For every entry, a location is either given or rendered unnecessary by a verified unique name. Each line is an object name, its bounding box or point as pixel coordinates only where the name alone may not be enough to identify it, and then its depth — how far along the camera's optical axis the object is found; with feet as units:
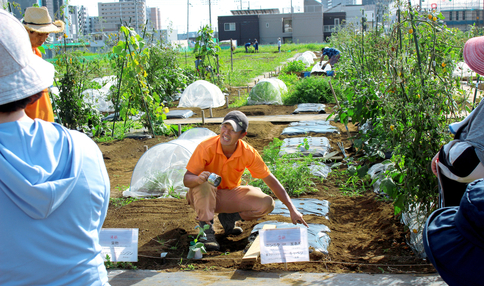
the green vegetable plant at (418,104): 9.23
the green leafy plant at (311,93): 34.81
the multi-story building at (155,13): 406.21
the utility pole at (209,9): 110.58
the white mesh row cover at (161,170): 14.74
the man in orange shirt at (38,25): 10.79
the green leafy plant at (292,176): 14.29
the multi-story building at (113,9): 366.22
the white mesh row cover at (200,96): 35.32
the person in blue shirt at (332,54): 39.73
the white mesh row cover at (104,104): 33.16
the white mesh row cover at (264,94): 35.60
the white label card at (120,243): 9.20
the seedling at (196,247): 9.75
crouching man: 10.01
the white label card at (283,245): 8.84
